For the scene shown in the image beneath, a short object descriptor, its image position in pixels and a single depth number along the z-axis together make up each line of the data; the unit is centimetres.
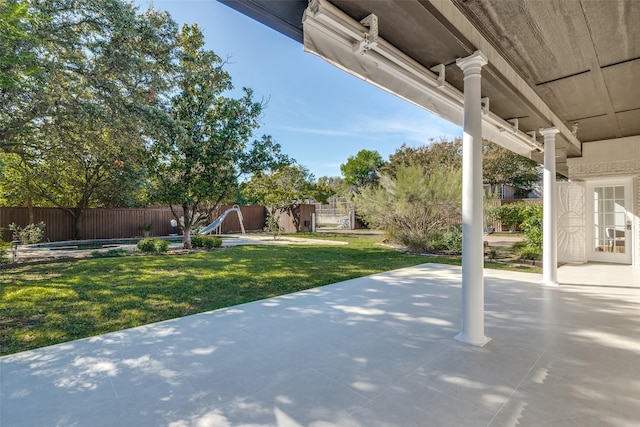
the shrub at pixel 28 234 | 897
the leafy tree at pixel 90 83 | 588
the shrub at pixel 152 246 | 852
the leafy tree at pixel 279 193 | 1383
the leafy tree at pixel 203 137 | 852
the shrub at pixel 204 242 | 969
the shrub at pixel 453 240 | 830
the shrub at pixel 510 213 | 1420
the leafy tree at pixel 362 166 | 2769
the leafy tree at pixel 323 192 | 1927
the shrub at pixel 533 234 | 711
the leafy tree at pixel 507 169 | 1828
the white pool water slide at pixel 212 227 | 1261
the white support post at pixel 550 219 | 458
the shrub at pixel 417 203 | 848
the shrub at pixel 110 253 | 770
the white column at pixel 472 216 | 260
